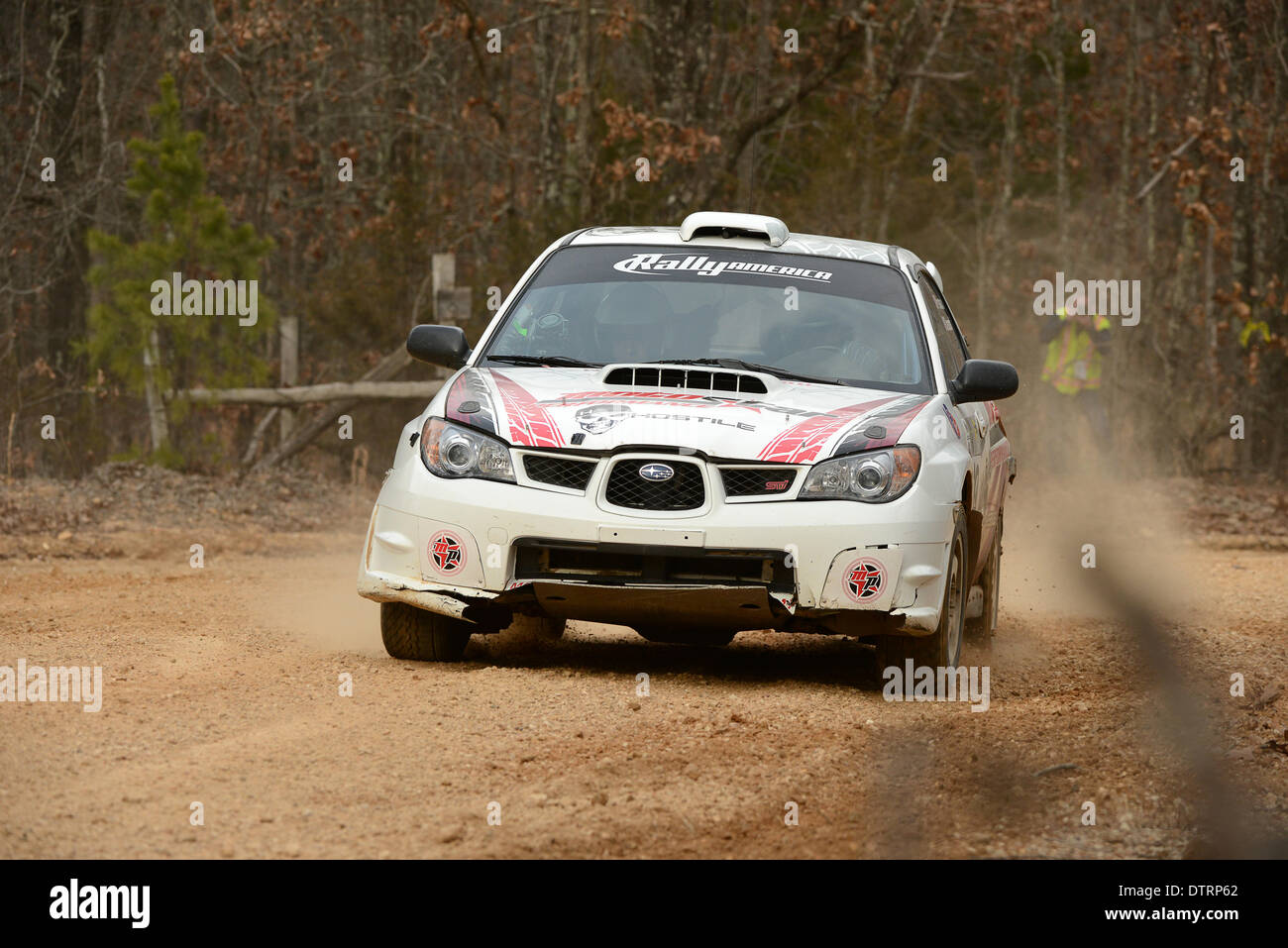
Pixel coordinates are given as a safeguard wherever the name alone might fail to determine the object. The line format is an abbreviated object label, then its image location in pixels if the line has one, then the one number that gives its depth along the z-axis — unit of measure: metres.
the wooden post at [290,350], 19.59
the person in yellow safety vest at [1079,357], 20.45
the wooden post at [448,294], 16.72
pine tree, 16.17
